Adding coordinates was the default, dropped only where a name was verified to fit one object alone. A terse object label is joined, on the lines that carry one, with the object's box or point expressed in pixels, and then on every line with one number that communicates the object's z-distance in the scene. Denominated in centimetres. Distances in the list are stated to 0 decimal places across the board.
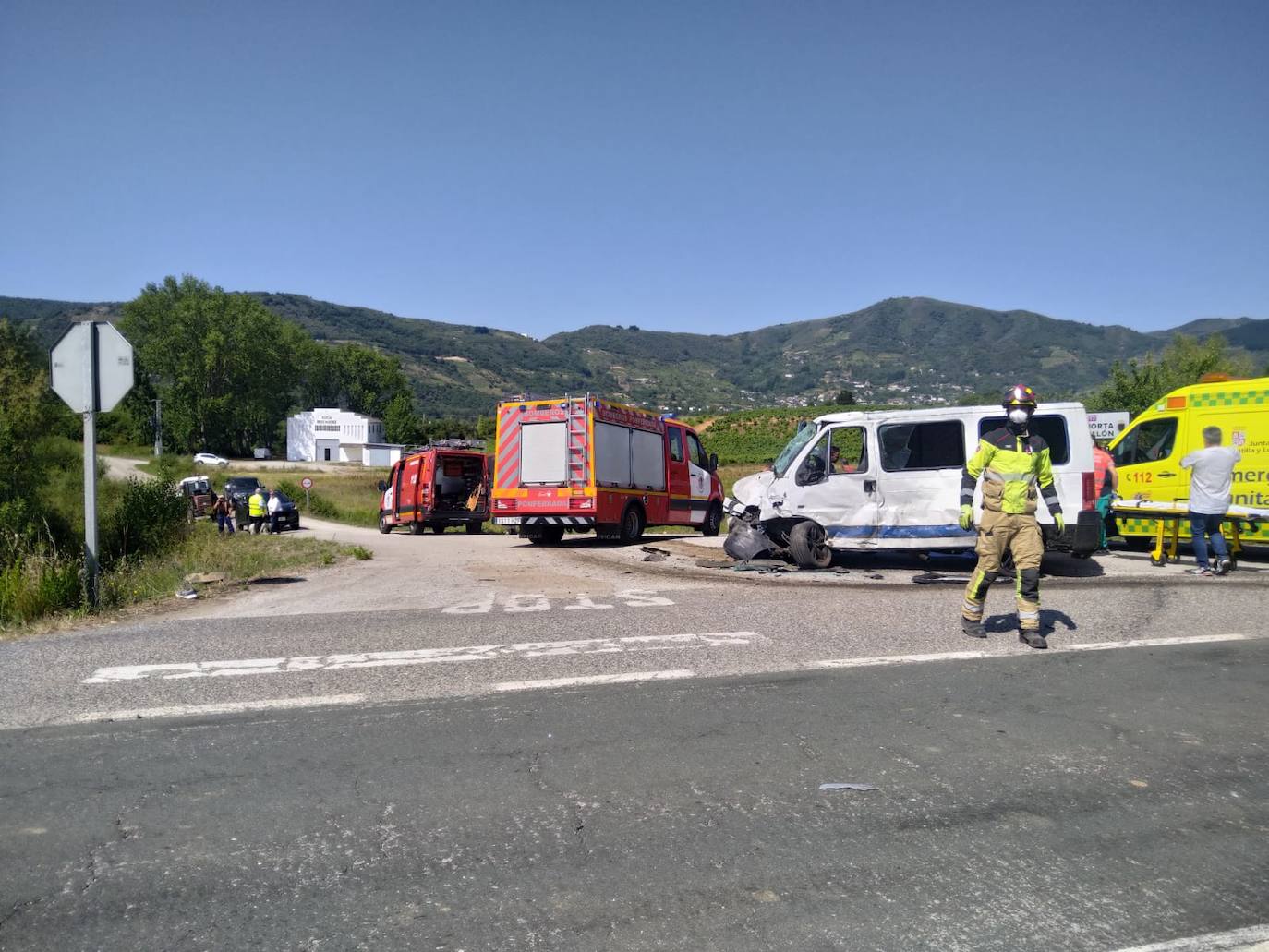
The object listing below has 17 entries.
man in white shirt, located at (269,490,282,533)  3012
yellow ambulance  1323
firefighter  755
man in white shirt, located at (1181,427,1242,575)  1151
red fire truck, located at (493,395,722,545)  1777
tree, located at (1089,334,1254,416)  5047
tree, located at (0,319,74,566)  1272
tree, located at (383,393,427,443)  13212
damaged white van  1195
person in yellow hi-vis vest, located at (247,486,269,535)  2918
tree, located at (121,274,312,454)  9812
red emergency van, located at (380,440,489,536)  2694
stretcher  1241
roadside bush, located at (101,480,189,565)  1411
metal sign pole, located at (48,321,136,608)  927
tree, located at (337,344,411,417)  14112
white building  11394
